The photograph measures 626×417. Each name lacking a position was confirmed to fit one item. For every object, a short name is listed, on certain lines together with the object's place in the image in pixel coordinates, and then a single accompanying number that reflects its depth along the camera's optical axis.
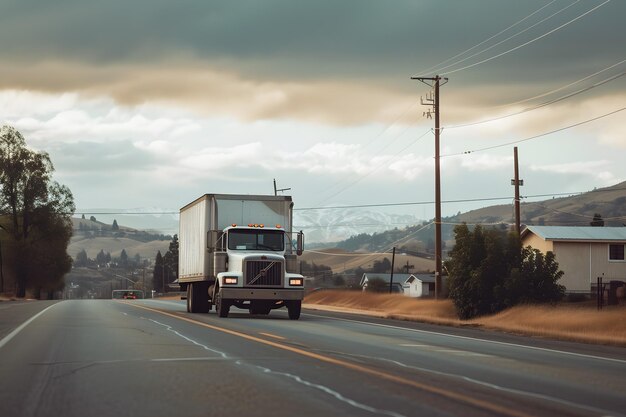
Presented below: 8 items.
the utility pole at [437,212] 45.19
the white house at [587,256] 66.19
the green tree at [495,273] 35.47
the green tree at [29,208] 88.62
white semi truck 29.98
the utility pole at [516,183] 53.86
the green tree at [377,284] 104.99
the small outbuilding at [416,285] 130.25
